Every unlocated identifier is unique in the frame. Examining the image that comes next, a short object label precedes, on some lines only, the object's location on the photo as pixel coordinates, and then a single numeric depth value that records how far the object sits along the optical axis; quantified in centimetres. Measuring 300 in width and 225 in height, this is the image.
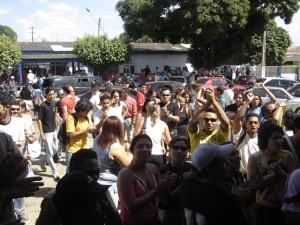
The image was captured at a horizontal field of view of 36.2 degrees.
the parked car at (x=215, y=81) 2635
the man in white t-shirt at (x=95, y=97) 1076
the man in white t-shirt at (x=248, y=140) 538
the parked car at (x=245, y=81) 2992
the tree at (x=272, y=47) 4850
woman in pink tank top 386
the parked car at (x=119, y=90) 1720
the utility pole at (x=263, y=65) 3622
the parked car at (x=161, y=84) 2052
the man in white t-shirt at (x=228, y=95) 1364
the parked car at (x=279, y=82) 2544
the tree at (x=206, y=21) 3175
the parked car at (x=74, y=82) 2572
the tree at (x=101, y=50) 4038
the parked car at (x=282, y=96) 1752
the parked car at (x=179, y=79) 2739
